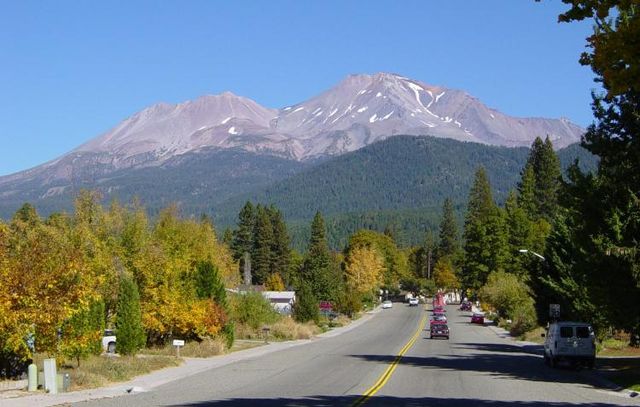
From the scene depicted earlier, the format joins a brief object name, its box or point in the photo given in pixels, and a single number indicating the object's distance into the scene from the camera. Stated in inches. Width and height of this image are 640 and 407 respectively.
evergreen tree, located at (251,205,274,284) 5167.3
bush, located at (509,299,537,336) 2652.6
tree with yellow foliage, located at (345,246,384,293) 5128.9
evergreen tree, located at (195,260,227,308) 1742.1
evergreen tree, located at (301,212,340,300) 3905.0
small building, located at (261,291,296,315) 4030.0
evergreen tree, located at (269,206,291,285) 5265.8
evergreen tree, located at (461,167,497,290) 4188.0
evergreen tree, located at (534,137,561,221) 4591.5
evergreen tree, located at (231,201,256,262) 5319.9
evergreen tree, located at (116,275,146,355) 1418.6
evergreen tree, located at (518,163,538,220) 4478.3
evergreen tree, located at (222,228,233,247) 5522.6
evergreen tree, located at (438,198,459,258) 7130.9
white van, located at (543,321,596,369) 1334.9
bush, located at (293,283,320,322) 2878.9
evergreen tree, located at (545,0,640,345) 1079.0
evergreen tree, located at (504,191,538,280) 3833.7
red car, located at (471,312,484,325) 3598.4
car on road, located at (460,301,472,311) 5042.3
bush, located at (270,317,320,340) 2378.2
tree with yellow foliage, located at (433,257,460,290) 6752.0
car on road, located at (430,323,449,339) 2443.4
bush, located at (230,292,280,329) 2395.4
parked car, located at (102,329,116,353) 1492.4
